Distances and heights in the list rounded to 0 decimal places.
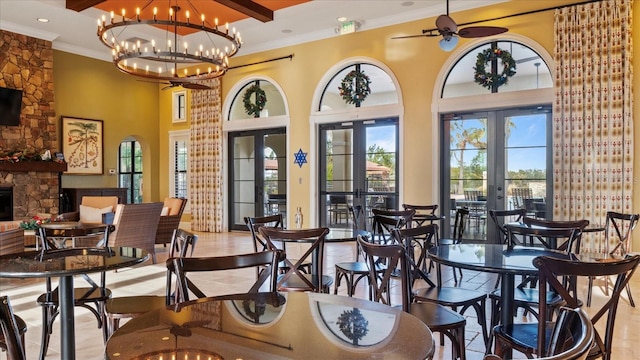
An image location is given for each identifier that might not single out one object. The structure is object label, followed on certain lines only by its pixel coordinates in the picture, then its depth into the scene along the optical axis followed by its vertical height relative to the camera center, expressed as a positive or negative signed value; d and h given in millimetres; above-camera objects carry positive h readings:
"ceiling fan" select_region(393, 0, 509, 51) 5543 +1798
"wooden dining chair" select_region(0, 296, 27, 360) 1523 -513
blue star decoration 9633 +391
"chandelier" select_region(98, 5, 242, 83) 5786 +2738
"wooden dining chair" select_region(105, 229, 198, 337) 2771 -817
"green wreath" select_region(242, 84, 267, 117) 10469 +1731
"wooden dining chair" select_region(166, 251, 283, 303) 2088 -418
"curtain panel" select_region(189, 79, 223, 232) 10883 +403
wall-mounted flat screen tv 8828 +1357
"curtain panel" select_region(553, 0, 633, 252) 6465 +916
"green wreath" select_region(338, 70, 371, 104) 8961 +1755
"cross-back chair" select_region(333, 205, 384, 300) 3930 -807
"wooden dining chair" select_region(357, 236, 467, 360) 2525 -779
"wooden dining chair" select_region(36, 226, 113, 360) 3092 -832
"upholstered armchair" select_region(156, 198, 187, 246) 7473 -755
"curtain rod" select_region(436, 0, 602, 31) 6789 +2547
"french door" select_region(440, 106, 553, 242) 7312 +243
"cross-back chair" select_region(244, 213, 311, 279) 4134 -469
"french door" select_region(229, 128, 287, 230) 10308 +60
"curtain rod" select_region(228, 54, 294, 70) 9770 +2533
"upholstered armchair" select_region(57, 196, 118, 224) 7316 -654
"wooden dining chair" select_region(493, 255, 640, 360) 2100 -542
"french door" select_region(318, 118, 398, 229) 8797 +175
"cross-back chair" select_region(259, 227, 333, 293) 3346 -563
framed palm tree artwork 10336 +711
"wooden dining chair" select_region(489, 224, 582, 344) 2936 -780
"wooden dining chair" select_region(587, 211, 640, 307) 4566 -758
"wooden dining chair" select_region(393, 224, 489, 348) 2946 -783
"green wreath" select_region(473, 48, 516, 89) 7430 +1758
